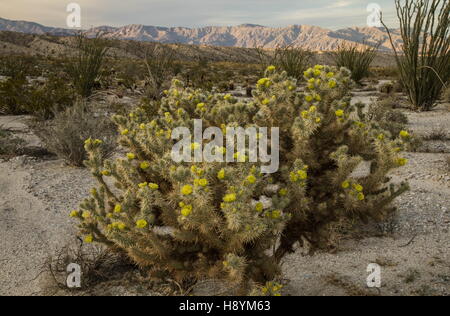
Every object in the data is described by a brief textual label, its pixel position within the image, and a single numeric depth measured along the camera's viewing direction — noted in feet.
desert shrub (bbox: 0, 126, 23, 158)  20.02
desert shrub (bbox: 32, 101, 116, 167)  18.96
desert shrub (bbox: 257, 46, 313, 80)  38.09
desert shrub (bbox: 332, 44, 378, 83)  50.52
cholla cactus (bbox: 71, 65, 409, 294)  7.47
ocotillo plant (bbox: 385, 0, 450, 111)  30.14
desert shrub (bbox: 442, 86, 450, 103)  34.30
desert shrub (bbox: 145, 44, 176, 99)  34.35
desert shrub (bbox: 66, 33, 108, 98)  33.47
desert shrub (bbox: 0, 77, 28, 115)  29.91
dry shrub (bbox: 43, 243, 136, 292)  9.56
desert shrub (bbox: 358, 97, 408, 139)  26.04
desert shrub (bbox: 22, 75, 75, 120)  27.50
